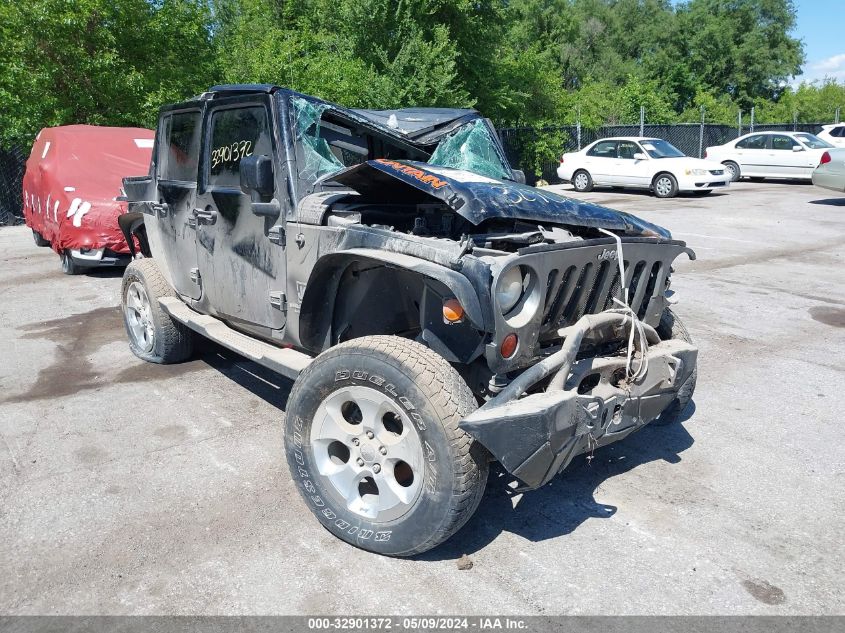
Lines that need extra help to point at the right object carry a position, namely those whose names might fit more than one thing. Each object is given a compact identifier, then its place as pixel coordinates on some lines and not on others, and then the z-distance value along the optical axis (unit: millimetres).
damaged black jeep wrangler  2994
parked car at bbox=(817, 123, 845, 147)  22684
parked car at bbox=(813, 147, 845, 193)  15664
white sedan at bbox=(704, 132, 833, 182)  21266
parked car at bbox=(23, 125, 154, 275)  9250
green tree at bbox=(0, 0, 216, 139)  14430
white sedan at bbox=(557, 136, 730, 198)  18656
